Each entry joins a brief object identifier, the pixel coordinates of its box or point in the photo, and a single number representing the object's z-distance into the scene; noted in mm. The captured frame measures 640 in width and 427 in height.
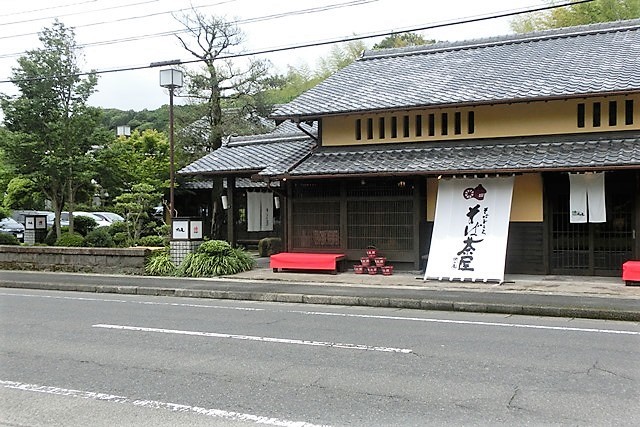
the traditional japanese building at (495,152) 14922
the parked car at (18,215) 41291
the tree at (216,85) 30562
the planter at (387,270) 16609
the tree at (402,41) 44984
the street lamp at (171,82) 18688
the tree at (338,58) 50312
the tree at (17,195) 36522
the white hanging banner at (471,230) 15039
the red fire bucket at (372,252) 16906
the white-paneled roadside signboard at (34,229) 25156
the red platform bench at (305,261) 17031
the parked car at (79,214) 33875
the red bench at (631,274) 13612
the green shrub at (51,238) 24773
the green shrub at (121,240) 24584
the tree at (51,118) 23312
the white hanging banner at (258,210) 22156
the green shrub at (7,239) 23469
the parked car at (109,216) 36728
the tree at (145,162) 34062
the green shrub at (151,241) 24578
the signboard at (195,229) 18362
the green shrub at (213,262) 17656
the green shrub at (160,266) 18172
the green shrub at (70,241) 22469
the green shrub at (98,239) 23281
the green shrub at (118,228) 26609
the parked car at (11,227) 35406
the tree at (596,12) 34531
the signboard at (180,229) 18322
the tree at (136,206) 24950
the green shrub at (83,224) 30047
